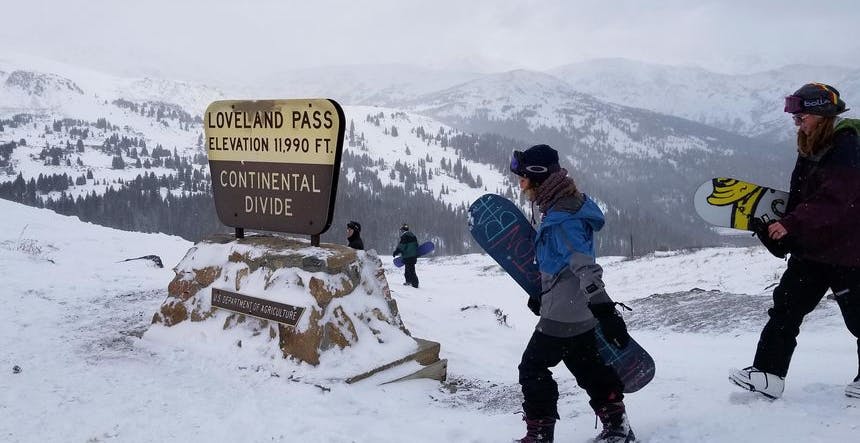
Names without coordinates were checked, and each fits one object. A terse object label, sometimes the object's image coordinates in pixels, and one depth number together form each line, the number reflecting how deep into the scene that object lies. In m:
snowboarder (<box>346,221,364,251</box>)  11.91
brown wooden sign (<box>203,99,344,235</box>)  6.09
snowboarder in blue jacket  3.31
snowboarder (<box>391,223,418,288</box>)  15.35
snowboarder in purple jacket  3.40
